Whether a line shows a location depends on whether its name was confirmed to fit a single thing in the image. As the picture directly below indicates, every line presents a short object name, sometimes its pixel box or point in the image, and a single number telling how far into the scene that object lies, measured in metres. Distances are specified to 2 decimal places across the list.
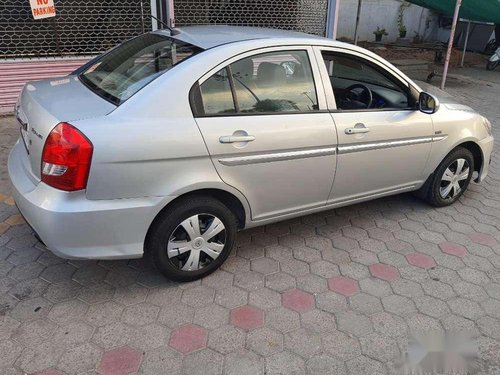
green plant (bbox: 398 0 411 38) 13.83
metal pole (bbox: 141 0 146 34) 6.48
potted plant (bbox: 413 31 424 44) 14.59
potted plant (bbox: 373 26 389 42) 13.48
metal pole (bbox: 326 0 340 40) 7.67
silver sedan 2.38
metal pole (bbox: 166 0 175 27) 6.49
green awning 8.74
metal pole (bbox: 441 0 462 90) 7.27
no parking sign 5.55
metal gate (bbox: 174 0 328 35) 6.82
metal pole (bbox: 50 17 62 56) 6.05
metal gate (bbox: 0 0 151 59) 5.89
